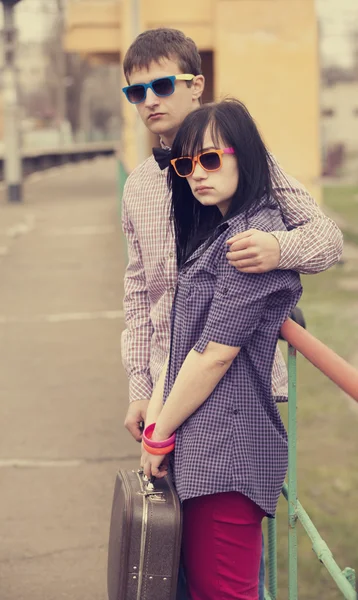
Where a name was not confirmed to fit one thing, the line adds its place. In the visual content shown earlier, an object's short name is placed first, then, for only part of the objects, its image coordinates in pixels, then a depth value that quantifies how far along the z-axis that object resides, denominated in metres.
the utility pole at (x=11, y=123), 21.25
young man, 2.46
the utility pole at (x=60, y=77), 65.06
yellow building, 15.19
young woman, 2.24
